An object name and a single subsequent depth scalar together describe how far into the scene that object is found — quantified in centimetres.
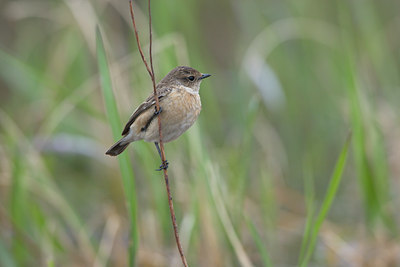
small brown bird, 456
